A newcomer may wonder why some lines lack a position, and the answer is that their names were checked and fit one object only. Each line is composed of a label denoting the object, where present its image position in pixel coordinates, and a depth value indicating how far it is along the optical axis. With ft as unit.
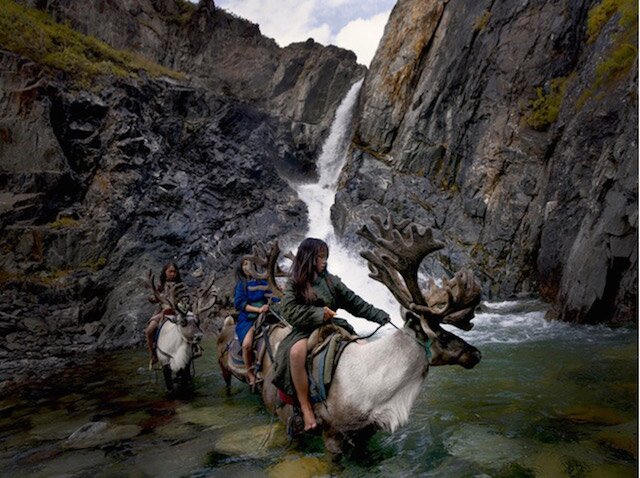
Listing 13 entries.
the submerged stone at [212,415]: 20.33
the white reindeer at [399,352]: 12.89
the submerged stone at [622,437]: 13.28
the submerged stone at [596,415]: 15.94
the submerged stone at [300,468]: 13.66
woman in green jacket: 14.37
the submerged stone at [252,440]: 16.42
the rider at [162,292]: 27.09
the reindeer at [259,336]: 19.85
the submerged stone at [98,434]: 19.14
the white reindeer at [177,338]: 25.39
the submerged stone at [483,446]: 13.57
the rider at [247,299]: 22.59
